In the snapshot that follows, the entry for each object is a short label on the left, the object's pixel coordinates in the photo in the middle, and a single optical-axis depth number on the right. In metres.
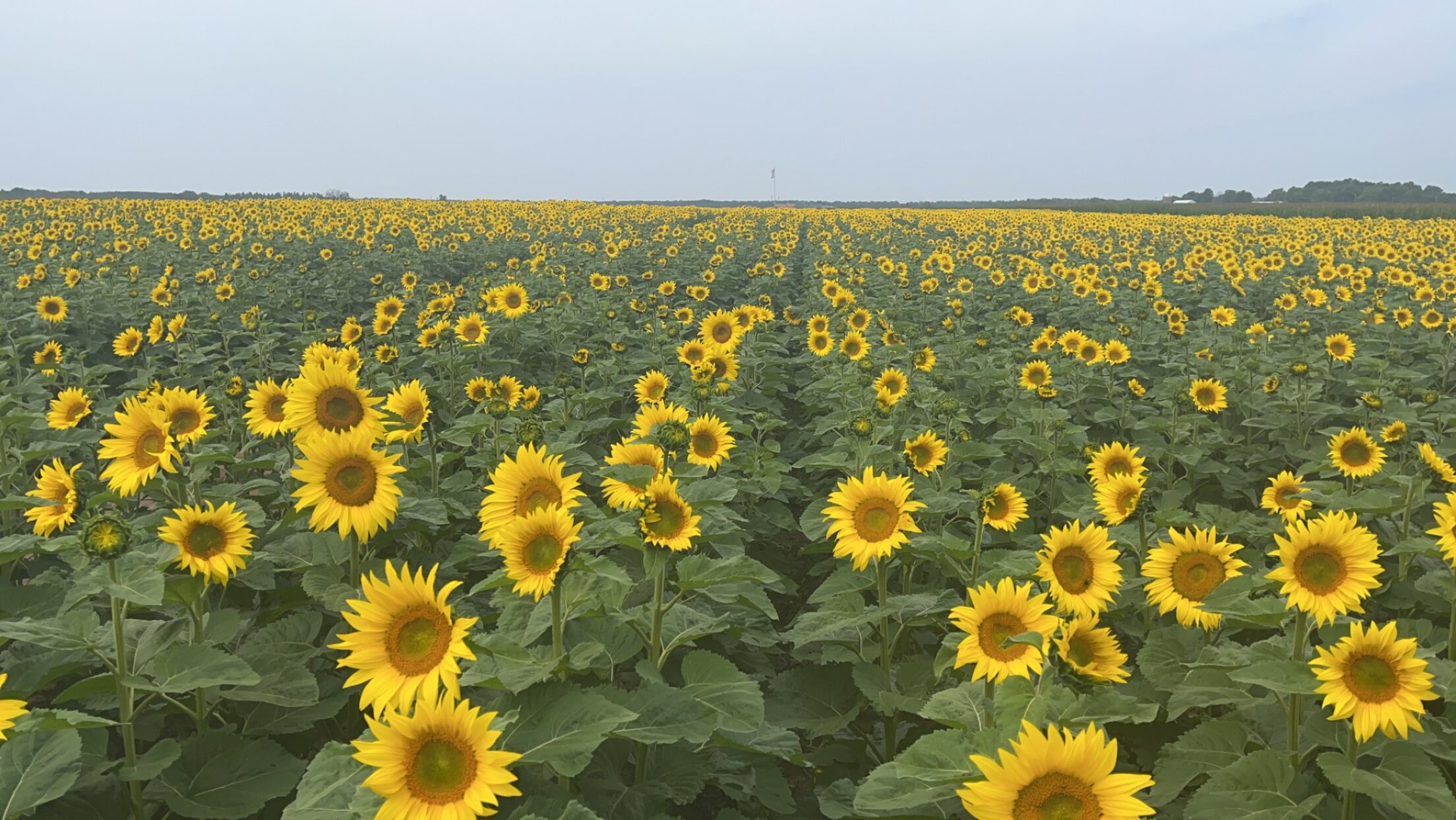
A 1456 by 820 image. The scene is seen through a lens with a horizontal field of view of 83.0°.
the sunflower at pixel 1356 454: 4.67
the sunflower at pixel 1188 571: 3.00
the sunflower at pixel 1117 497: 3.64
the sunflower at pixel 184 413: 3.56
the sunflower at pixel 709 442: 4.17
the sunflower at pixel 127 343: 7.20
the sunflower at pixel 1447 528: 2.76
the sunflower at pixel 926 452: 4.81
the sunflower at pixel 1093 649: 2.21
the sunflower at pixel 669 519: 2.50
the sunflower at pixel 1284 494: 4.22
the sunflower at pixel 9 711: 1.80
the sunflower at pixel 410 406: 3.90
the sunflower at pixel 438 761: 1.66
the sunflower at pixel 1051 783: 1.68
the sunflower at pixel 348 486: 2.81
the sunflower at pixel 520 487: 2.74
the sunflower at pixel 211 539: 2.77
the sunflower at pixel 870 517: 3.24
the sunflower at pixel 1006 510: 3.97
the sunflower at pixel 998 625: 2.54
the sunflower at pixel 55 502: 3.19
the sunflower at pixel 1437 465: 3.62
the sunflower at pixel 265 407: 3.68
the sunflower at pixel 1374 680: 2.16
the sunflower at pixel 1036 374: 6.96
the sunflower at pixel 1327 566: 2.55
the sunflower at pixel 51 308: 8.64
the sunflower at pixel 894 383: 6.27
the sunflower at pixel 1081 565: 2.94
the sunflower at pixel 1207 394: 6.64
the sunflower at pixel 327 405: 3.15
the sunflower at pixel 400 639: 1.99
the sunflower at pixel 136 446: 3.27
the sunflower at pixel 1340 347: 7.96
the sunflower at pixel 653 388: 5.69
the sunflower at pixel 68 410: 4.55
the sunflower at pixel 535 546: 2.26
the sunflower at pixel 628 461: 3.25
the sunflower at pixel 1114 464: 4.50
